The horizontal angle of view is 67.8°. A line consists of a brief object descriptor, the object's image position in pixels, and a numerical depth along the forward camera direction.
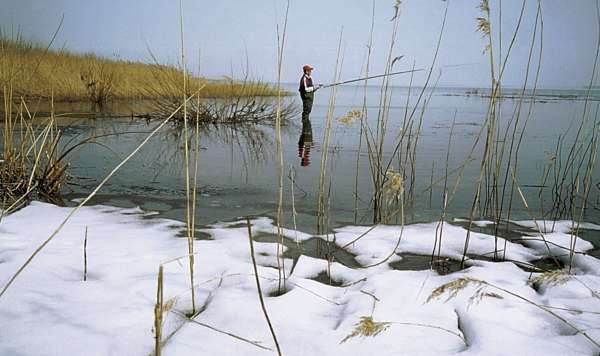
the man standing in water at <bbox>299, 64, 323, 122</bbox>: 9.62
